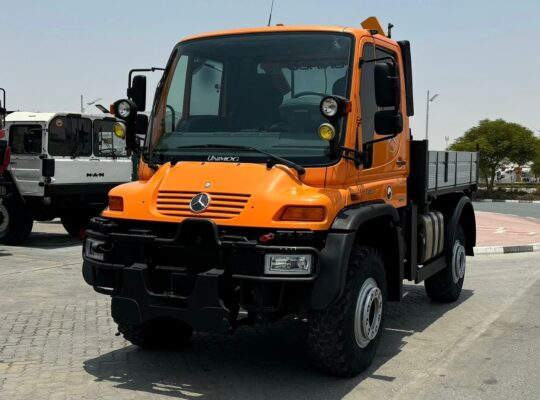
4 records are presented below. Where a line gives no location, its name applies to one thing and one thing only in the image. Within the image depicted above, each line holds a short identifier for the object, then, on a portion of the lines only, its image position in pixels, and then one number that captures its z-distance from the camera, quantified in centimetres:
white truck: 1279
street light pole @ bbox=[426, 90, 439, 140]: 4706
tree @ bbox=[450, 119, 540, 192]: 4431
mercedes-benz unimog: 444
